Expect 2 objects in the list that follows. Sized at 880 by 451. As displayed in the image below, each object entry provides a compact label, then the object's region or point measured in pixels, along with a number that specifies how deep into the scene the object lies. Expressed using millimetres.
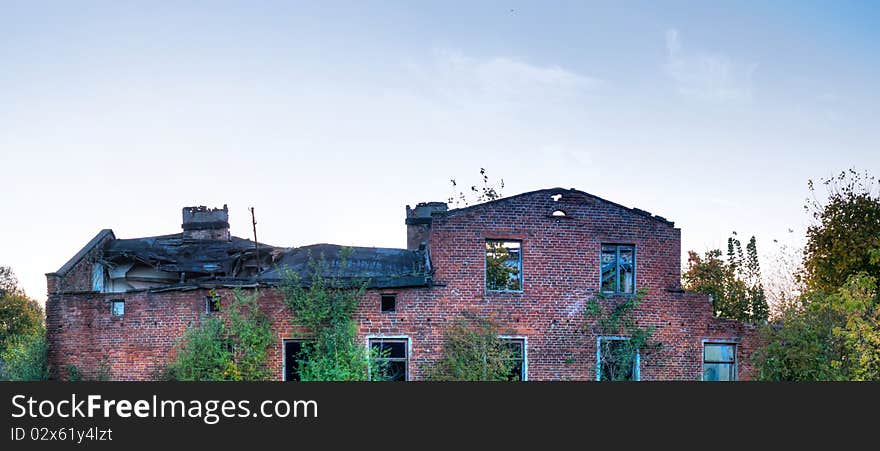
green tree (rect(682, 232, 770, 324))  40906
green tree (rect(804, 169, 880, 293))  29734
